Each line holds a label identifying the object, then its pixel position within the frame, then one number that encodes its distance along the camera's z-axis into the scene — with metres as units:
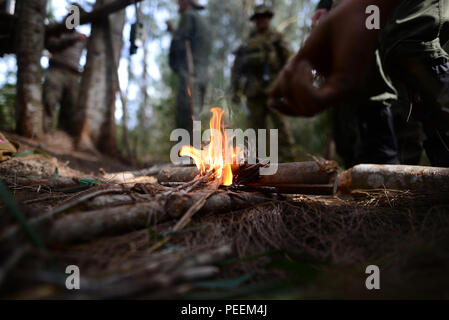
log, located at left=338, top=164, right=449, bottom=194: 1.88
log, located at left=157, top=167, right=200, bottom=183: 2.34
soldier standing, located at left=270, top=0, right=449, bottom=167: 1.10
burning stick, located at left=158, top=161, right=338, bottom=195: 1.77
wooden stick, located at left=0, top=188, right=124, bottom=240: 0.85
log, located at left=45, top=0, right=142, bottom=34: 5.24
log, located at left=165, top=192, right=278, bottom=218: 1.41
